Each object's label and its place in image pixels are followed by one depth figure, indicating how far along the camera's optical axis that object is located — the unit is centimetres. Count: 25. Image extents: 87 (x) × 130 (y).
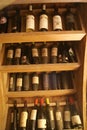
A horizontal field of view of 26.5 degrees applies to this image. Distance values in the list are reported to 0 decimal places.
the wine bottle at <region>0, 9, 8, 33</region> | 147
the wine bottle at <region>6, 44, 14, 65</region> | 155
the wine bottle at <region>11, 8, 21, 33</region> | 144
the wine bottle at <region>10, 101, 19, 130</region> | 164
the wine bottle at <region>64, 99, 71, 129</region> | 163
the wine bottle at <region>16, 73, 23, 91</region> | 166
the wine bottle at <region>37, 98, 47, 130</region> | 158
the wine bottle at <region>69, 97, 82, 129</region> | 160
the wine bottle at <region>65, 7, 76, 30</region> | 144
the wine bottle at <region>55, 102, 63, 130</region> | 162
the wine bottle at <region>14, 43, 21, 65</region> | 156
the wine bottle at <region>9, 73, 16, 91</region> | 170
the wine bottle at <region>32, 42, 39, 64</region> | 158
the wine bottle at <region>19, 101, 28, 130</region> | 162
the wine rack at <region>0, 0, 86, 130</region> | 129
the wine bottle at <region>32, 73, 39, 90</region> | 166
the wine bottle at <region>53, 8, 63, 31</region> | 135
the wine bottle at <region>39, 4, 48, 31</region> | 134
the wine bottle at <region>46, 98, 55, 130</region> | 163
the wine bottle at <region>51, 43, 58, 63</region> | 157
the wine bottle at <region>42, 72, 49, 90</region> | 168
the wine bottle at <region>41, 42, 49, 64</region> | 157
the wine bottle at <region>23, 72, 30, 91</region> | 166
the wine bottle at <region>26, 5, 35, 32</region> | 134
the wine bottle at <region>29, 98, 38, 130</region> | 162
